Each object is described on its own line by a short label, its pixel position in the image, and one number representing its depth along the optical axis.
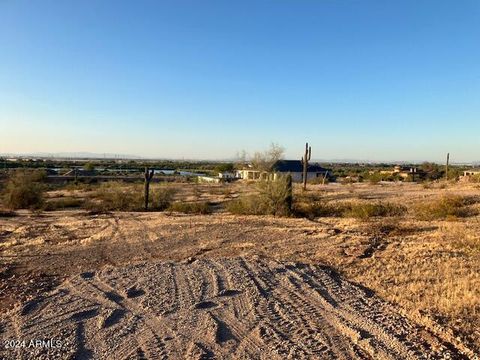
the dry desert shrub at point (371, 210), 19.55
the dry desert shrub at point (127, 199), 25.97
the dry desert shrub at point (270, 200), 21.15
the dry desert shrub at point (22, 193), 25.89
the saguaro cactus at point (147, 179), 24.80
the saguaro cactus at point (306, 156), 37.62
